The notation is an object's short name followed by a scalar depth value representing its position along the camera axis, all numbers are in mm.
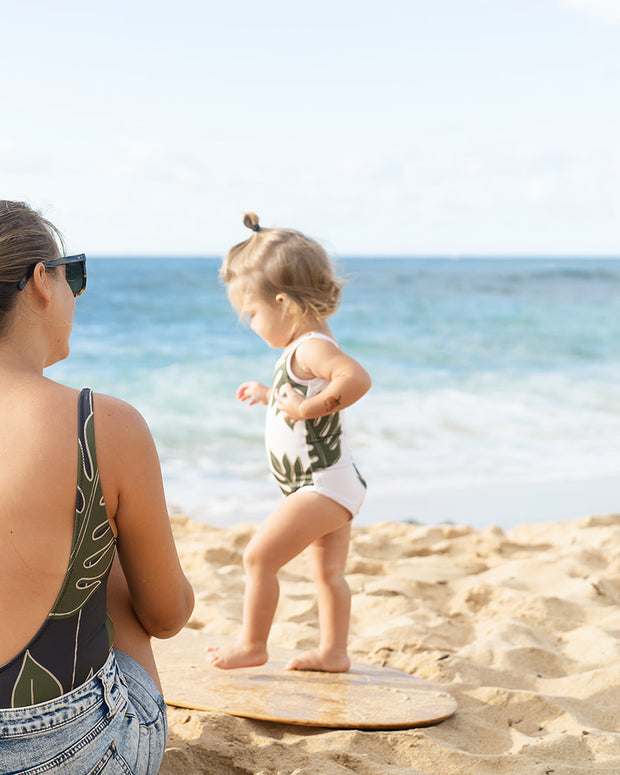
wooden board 2467
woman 1445
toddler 2670
